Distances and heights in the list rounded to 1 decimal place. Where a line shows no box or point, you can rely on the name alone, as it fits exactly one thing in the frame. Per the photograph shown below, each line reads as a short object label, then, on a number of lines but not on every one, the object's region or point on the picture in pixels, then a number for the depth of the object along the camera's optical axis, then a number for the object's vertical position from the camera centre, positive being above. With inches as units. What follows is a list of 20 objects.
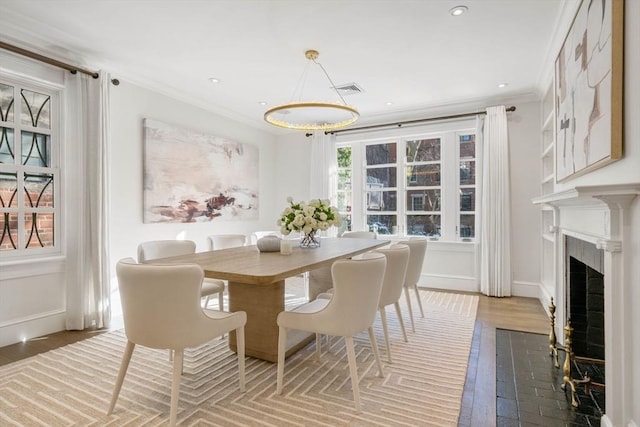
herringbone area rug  74.3 -44.9
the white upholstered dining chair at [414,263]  124.4 -19.2
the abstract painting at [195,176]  161.2 +20.0
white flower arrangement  124.7 -1.7
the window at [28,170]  117.5 +15.7
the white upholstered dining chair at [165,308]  66.1 -19.4
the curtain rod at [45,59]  109.8 +54.0
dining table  83.1 -14.8
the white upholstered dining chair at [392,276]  98.0 -19.0
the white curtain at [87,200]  130.8 +5.1
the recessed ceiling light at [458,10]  101.7 +61.5
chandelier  119.5 +61.0
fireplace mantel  61.6 -14.3
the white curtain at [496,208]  180.1 +2.2
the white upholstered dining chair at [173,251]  113.0 -13.6
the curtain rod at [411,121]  187.5 +54.9
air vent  164.8 +62.1
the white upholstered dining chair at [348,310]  76.4 -23.0
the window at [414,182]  199.8 +19.0
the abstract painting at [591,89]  64.4 +28.9
